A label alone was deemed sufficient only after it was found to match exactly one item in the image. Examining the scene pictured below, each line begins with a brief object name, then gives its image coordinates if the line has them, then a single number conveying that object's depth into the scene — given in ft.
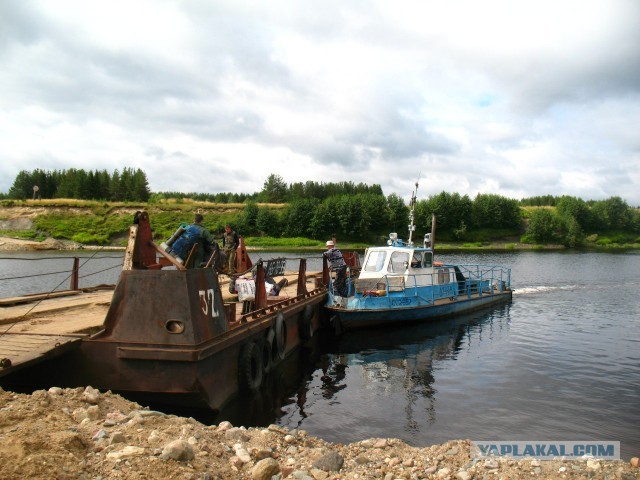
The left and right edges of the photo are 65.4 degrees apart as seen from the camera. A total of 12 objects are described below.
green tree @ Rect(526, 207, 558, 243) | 276.62
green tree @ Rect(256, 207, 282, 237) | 265.75
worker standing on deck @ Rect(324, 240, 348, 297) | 52.65
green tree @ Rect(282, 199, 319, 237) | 268.82
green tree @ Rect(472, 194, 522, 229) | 297.12
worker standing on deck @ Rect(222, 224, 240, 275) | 44.57
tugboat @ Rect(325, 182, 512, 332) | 52.70
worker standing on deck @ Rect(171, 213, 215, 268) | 31.14
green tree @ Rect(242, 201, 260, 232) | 265.75
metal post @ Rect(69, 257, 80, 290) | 42.82
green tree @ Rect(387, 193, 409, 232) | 281.33
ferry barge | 24.25
